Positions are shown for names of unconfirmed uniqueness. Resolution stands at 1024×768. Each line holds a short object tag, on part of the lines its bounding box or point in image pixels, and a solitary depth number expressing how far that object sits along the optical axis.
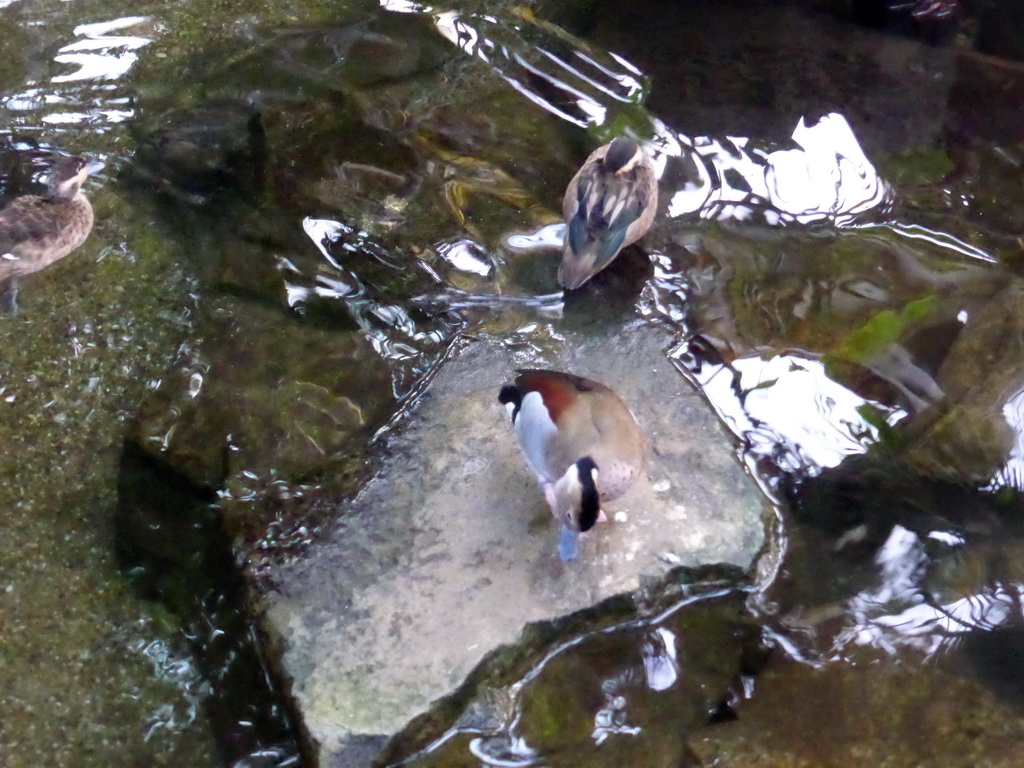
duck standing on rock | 3.26
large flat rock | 3.17
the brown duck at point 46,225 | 4.23
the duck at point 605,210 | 4.07
